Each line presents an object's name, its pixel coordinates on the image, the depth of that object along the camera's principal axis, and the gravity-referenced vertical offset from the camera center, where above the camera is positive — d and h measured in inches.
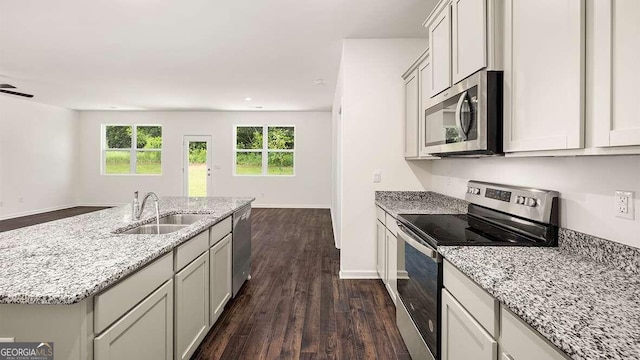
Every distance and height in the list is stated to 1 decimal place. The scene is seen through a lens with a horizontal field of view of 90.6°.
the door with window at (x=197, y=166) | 345.1 +11.7
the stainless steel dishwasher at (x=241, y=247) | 111.7 -26.4
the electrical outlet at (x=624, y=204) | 46.9 -3.6
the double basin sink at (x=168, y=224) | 87.9 -14.6
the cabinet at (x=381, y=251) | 118.7 -28.8
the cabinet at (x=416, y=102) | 105.7 +28.1
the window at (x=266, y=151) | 348.5 +29.0
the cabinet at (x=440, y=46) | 78.0 +34.8
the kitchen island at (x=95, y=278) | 39.9 -15.2
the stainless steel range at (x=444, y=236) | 60.7 -12.0
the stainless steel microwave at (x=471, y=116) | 60.1 +13.6
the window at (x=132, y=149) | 348.5 +30.0
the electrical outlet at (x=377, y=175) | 134.6 +1.2
